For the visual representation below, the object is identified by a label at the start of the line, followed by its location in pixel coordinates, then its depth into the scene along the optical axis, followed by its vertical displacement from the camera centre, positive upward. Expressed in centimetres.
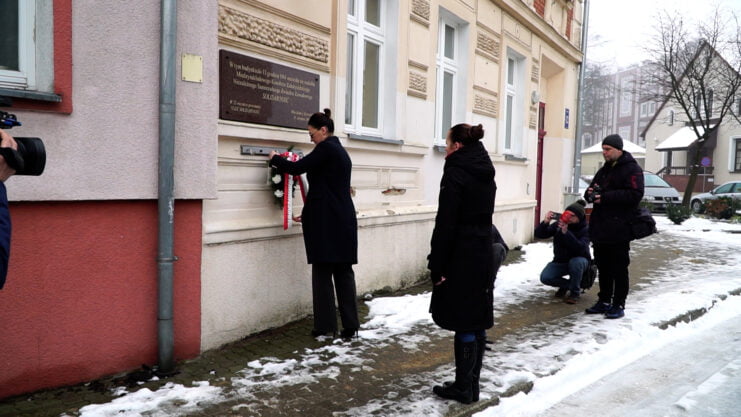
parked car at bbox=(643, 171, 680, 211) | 2266 -31
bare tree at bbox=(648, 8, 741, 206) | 2222 +478
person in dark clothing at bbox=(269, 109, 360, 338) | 498 -40
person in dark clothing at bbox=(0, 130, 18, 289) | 217 -19
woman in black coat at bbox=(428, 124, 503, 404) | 377 -46
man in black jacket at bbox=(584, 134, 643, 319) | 597 -34
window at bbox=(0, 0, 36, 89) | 371 +82
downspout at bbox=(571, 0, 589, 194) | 1436 +206
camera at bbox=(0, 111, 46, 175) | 233 +7
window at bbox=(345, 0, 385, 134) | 671 +137
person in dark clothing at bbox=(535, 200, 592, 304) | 668 -78
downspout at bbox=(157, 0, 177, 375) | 419 -14
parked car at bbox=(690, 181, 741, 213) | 2500 -22
